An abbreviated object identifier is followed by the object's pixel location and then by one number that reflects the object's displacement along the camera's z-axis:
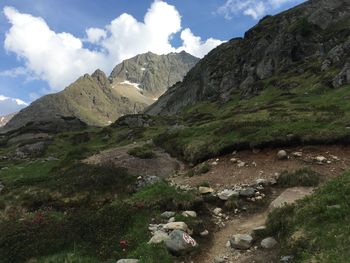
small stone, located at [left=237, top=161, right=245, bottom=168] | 29.59
